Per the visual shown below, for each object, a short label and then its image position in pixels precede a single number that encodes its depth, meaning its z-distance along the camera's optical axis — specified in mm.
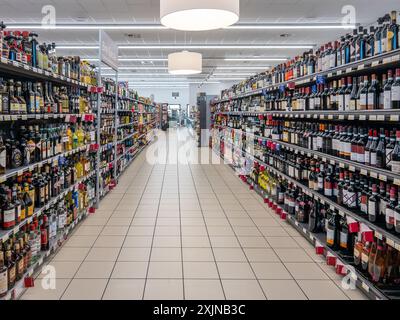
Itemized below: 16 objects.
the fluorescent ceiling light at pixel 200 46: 13664
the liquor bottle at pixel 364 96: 3240
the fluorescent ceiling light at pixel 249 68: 19328
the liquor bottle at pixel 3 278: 2664
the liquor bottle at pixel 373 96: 3164
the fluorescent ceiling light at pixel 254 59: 16844
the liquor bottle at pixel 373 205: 3109
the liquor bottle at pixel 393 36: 2740
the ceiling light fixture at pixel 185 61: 10000
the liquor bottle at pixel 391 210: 2834
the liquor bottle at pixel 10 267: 2816
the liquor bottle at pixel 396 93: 2762
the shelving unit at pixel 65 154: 2992
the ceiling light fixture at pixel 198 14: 3406
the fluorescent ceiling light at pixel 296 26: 10711
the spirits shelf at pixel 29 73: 2864
